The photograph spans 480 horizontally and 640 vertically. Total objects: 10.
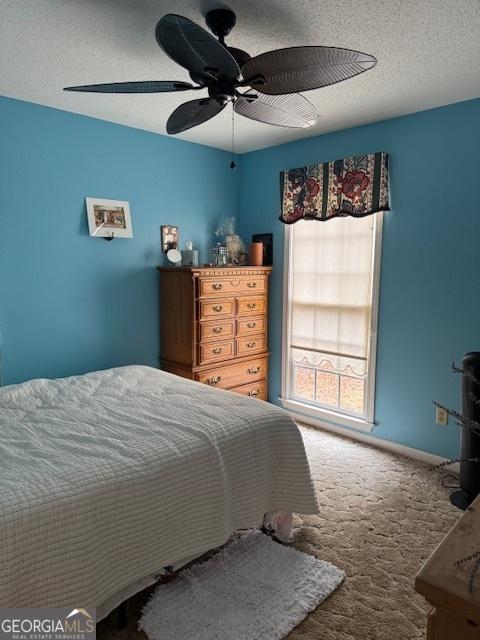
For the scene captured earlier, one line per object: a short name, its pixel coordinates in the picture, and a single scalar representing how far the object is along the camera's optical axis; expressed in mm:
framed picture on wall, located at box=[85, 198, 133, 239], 3205
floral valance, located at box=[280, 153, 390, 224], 3176
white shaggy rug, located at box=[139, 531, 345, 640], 1651
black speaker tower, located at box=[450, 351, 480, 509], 2484
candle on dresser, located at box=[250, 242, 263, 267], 3908
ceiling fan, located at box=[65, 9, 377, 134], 1415
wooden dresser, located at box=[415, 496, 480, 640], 764
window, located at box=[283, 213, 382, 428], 3404
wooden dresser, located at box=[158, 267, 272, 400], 3426
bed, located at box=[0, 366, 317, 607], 1349
